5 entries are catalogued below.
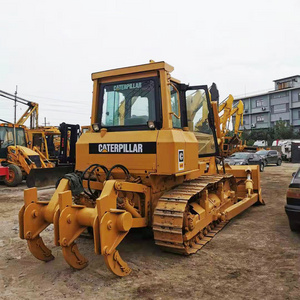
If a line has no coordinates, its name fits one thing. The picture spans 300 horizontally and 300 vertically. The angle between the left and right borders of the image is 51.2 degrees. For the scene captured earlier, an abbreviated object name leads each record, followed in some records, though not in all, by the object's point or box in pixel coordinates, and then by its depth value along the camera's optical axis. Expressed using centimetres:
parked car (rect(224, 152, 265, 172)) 1864
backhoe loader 1290
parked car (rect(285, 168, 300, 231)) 542
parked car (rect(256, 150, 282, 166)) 2461
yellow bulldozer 390
